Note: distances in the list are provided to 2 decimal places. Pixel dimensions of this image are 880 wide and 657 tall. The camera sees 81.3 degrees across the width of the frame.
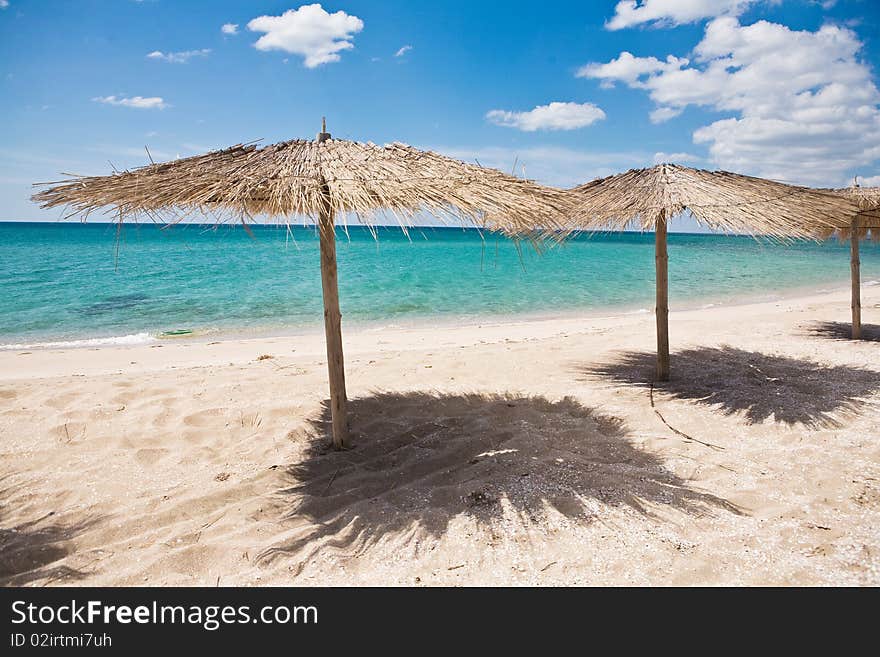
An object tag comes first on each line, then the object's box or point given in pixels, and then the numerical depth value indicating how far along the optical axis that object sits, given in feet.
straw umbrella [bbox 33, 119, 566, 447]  9.15
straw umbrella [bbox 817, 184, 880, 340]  20.13
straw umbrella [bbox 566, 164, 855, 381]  13.65
